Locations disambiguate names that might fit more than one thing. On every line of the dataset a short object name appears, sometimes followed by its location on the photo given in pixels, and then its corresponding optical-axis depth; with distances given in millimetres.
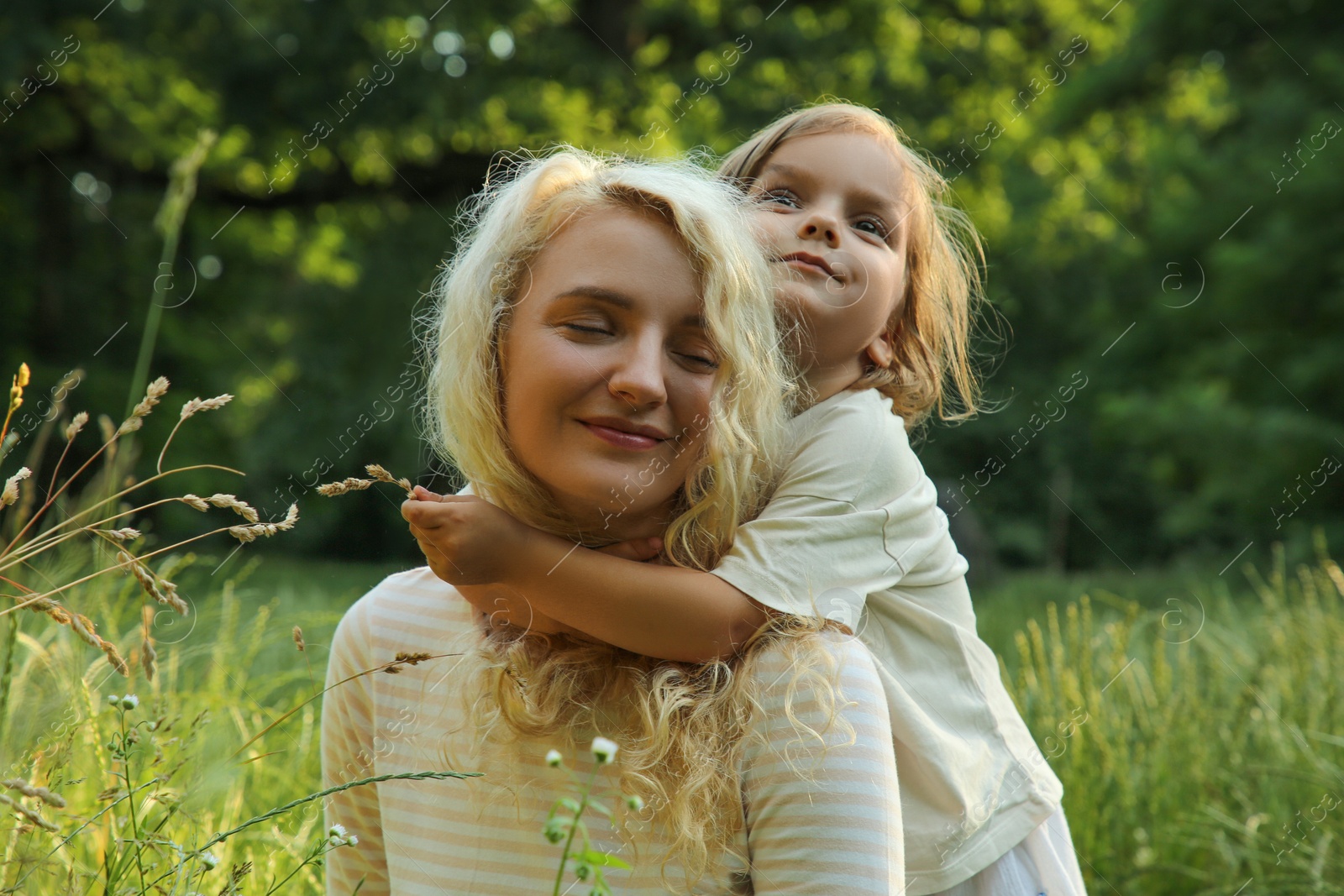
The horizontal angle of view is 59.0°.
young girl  1521
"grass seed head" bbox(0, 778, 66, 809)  971
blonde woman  1459
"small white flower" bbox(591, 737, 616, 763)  891
